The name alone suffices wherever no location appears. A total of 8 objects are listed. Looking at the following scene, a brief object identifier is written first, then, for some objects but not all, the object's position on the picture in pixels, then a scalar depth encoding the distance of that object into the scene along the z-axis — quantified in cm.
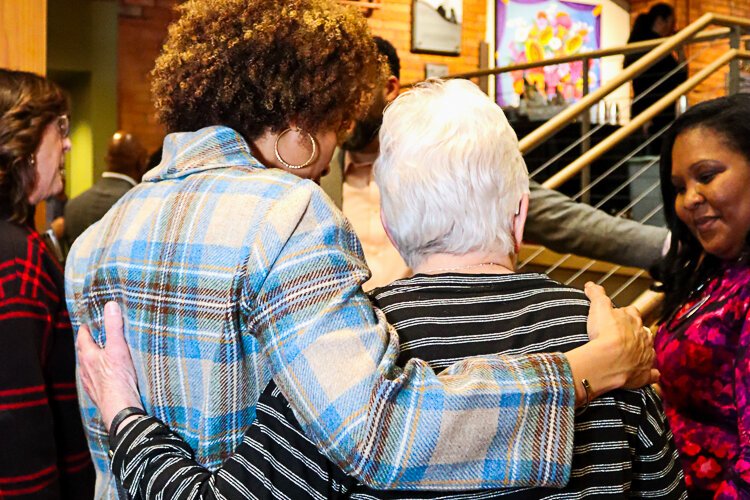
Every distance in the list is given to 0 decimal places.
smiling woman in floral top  181
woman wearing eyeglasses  182
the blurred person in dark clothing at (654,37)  742
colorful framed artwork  1053
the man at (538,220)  256
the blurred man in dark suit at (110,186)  483
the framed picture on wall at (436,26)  947
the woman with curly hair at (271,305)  113
